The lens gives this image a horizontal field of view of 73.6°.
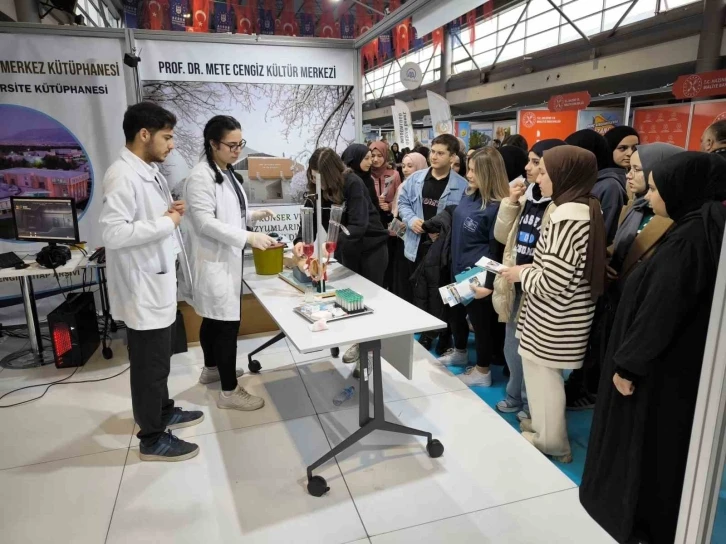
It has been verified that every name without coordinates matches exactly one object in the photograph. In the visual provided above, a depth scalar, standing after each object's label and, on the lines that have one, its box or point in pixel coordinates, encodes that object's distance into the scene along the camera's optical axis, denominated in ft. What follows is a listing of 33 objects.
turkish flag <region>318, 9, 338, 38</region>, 46.44
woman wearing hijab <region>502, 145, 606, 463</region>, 6.47
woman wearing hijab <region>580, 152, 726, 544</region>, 4.84
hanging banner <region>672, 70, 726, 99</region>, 15.28
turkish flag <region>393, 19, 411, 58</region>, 29.86
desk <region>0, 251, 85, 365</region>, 10.26
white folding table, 6.07
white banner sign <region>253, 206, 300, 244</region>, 13.19
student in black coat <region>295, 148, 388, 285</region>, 9.04
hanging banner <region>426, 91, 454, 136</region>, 17.95
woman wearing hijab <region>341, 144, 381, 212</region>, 12.05
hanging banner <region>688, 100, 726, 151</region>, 14.84
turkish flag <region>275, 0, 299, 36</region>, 46.58
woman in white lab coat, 7.47
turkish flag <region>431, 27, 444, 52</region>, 36.48
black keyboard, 10.41
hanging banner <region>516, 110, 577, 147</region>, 19.63
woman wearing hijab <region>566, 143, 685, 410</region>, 6.14
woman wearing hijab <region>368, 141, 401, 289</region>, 13.95
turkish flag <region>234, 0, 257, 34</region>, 42.91
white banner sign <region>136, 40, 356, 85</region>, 11.88
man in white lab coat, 6.31
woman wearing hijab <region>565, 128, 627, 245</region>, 8.14
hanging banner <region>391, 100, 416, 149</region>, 18.38
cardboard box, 11.85
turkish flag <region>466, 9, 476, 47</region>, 33.16
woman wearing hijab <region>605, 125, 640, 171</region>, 10.00
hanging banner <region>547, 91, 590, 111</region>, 18.74
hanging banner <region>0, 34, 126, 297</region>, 11.28
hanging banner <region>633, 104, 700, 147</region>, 16.14
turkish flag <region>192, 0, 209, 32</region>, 36.47
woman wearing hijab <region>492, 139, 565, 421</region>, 7.81
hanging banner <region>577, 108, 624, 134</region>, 19.03
